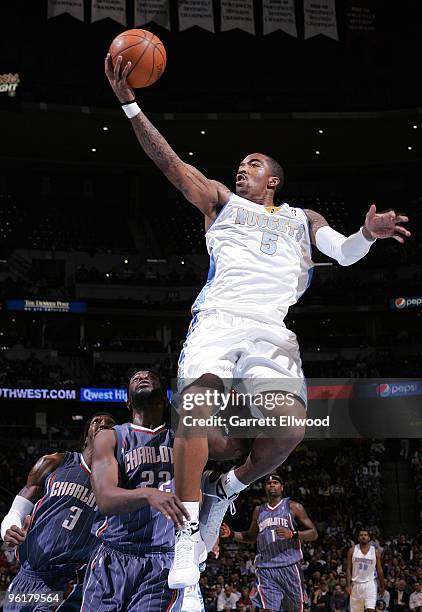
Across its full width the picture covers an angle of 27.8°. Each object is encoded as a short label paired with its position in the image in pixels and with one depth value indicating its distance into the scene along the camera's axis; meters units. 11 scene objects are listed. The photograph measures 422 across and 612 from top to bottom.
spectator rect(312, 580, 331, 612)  13.02
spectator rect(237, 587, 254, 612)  12.90
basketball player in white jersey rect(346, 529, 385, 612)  11.66
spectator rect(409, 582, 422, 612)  12.70
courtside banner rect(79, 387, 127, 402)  25.09
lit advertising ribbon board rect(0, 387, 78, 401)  24.59
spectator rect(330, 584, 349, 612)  12.70
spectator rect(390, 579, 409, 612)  13.03
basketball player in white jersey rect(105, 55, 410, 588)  4.20
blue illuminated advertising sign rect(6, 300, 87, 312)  26.91
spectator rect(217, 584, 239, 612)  13.20
